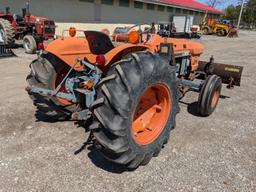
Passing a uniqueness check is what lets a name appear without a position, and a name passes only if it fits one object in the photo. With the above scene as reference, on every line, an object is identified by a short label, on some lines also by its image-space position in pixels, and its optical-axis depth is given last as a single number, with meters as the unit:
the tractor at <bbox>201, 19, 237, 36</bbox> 23.14
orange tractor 1.95
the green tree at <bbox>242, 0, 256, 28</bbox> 48.46
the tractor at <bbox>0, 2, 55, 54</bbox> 8.34
